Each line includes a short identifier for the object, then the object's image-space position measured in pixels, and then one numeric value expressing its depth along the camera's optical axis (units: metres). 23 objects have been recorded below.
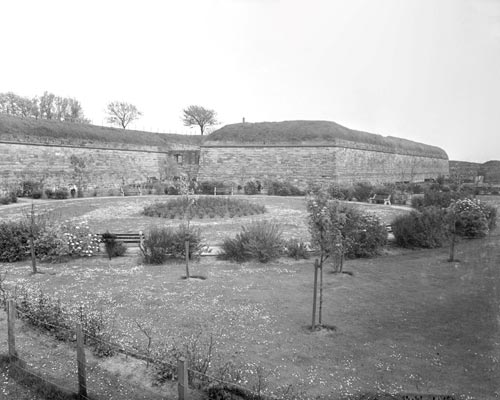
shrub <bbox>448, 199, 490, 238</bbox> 12.49
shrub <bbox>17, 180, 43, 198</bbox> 23.23
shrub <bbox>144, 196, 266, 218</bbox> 16.03
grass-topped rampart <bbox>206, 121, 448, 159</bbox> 30.23
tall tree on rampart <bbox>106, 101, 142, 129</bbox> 57.59
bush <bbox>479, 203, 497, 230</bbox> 13.71
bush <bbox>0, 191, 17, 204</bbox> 19.53
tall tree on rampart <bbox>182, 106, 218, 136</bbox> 57.75
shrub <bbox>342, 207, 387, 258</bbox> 9.77
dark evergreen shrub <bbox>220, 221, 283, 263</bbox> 9.41
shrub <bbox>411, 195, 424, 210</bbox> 18.93
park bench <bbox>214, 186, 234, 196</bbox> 27.13
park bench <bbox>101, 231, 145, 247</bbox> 9.75
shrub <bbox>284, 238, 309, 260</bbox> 9.75
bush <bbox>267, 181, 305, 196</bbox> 26.83
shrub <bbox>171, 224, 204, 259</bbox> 9.44
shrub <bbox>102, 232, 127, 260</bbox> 9.34
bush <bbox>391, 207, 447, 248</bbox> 11.12
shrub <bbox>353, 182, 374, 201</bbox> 23.47
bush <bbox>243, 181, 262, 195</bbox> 27.72
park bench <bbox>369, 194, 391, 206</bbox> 21.99
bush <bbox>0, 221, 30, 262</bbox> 9.32
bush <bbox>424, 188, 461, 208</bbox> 16.73
